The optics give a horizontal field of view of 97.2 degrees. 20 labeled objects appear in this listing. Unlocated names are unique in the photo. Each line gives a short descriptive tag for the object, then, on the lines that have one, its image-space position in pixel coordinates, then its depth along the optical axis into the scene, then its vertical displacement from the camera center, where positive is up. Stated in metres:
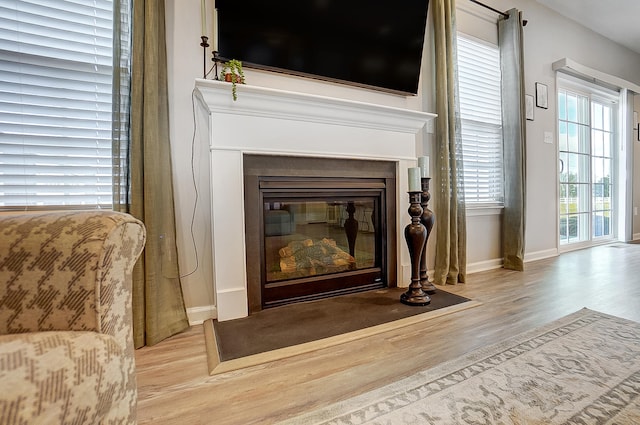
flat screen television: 1.68 +1.15
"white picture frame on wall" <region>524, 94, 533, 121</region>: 3.02 +1.10
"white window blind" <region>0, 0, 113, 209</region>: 1.35 +0.56
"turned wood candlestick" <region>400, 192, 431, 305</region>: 1.85 -0.24
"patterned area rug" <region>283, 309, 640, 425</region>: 0.92 -0.66
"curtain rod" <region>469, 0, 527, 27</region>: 2.63 +1.91
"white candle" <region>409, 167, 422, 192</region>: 1.82 +0.20
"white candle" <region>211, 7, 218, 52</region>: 1.67 +1.09
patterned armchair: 0.47 -0.19
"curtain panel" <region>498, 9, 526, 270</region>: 2.72 +0.72
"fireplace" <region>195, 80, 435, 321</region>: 1.64 +0.29
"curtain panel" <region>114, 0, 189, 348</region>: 1.41 +0.19
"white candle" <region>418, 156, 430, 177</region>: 1.90 +0.30
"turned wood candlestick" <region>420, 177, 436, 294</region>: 1.96 -0.08
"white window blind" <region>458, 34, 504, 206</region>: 2.71 +0.89
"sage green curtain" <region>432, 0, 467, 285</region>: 2.32 +0.46
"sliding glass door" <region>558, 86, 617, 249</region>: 3.57 +0.57
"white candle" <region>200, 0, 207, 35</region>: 1.68 +1.17
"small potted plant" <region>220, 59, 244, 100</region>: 1.56 +0.79
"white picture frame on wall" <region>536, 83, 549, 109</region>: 3.12 +1.26
